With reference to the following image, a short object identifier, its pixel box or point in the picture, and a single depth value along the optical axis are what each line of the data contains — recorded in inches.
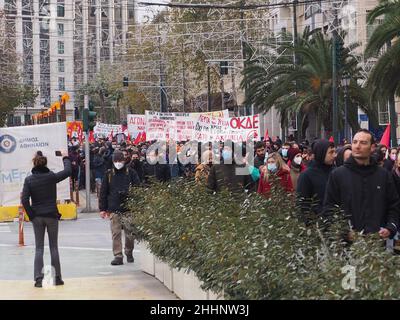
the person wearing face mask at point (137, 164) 875.4
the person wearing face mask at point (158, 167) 825.5
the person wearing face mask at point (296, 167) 624.1
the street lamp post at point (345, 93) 1414.7
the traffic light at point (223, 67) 1850.4
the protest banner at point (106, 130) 2184.8
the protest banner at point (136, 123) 1579.7
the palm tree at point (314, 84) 1557.6
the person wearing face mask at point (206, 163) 629.9
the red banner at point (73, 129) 1872.7
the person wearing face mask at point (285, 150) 931.3
